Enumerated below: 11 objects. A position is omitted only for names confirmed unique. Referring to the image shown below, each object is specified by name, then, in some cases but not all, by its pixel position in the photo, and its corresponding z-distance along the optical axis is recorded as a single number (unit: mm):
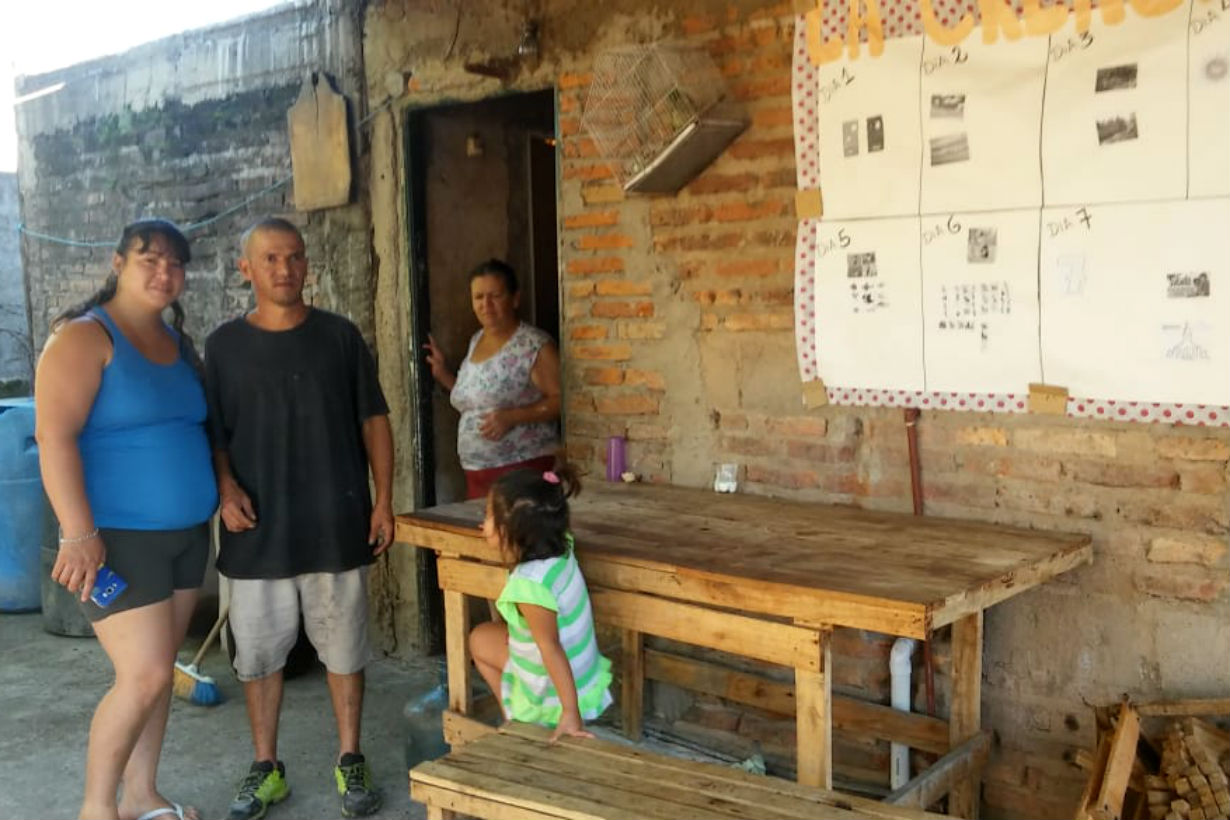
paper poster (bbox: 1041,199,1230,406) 2908
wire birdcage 3709
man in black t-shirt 3676
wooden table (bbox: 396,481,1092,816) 2699
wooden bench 2539
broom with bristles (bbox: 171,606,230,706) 4762
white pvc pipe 3574
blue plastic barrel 6160
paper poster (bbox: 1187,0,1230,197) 2830
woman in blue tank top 3184
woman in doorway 4359
